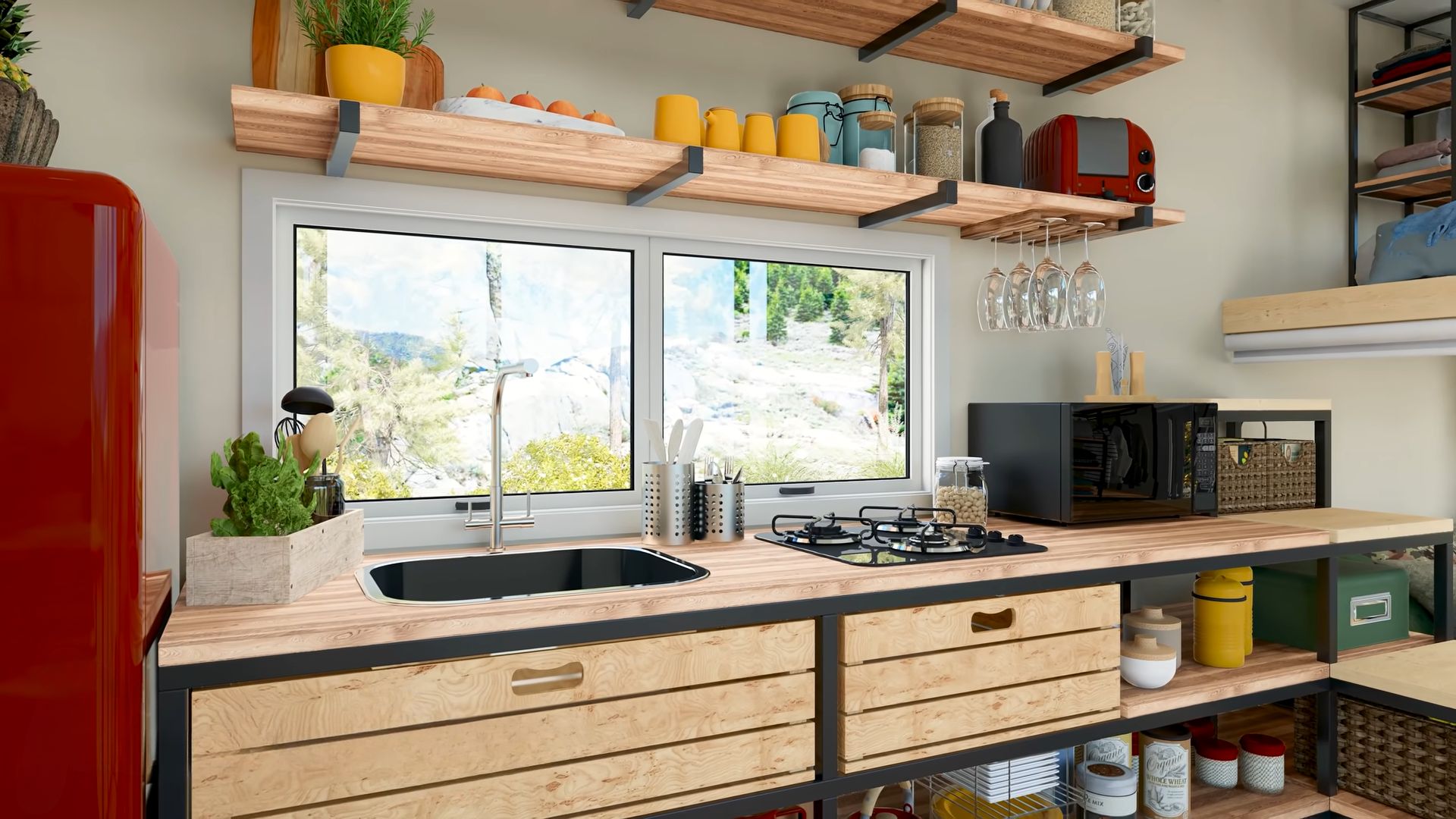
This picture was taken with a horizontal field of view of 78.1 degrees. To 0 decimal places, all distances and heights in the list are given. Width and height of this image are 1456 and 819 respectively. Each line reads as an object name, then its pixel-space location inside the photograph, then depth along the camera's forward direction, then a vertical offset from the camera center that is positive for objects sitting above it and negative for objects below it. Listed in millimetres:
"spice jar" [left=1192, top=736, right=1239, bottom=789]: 2473 -996
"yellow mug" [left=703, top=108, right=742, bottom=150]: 2107 +653
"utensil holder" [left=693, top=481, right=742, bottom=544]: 2121 -250
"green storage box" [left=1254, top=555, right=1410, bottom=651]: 2520 -573
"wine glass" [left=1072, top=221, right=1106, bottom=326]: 2400 +299
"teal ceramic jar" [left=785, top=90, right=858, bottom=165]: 2352 +780
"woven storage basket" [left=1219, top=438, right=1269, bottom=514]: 2748 -220
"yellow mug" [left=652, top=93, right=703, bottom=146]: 2055 +656
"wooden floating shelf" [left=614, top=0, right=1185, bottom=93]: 2285 +1016
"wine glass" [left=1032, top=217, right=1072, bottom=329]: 2371 +299
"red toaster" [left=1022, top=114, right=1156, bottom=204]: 2545 +713
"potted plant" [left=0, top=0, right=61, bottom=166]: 1331 +455
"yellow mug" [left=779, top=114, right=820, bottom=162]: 2189 +654
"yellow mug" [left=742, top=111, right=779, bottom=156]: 2148 +656
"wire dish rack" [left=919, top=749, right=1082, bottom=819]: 2057 -919
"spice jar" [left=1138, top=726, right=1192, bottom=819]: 2250 -937
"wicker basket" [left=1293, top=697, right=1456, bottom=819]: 2219 -909
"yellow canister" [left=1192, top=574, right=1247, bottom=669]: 2355 -572
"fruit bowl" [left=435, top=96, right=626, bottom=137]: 1816 +608
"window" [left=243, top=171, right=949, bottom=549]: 2041 +166
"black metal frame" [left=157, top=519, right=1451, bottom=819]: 1261 -394
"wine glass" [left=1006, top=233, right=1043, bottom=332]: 2430 +288
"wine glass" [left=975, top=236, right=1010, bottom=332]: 2467 +295
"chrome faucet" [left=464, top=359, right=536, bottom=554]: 2006 -138
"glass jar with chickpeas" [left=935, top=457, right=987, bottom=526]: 2375 -219
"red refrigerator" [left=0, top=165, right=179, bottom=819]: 1097 -94
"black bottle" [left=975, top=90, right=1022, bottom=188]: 2512 +721
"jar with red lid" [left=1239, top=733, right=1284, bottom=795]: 2432 -982
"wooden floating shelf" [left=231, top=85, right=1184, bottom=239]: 1729 +550
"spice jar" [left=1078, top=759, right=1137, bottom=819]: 2154 -932
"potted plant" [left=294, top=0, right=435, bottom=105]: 1702 +708
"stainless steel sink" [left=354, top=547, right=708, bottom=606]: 1895 -369
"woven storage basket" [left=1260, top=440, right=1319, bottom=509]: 2838 -218
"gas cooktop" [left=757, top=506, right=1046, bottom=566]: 1961 -316
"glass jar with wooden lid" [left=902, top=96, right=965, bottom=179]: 2428 +723
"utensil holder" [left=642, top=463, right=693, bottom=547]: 2086 -229
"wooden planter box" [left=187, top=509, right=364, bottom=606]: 1439 -265
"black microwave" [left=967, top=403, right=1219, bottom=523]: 2367 -153
